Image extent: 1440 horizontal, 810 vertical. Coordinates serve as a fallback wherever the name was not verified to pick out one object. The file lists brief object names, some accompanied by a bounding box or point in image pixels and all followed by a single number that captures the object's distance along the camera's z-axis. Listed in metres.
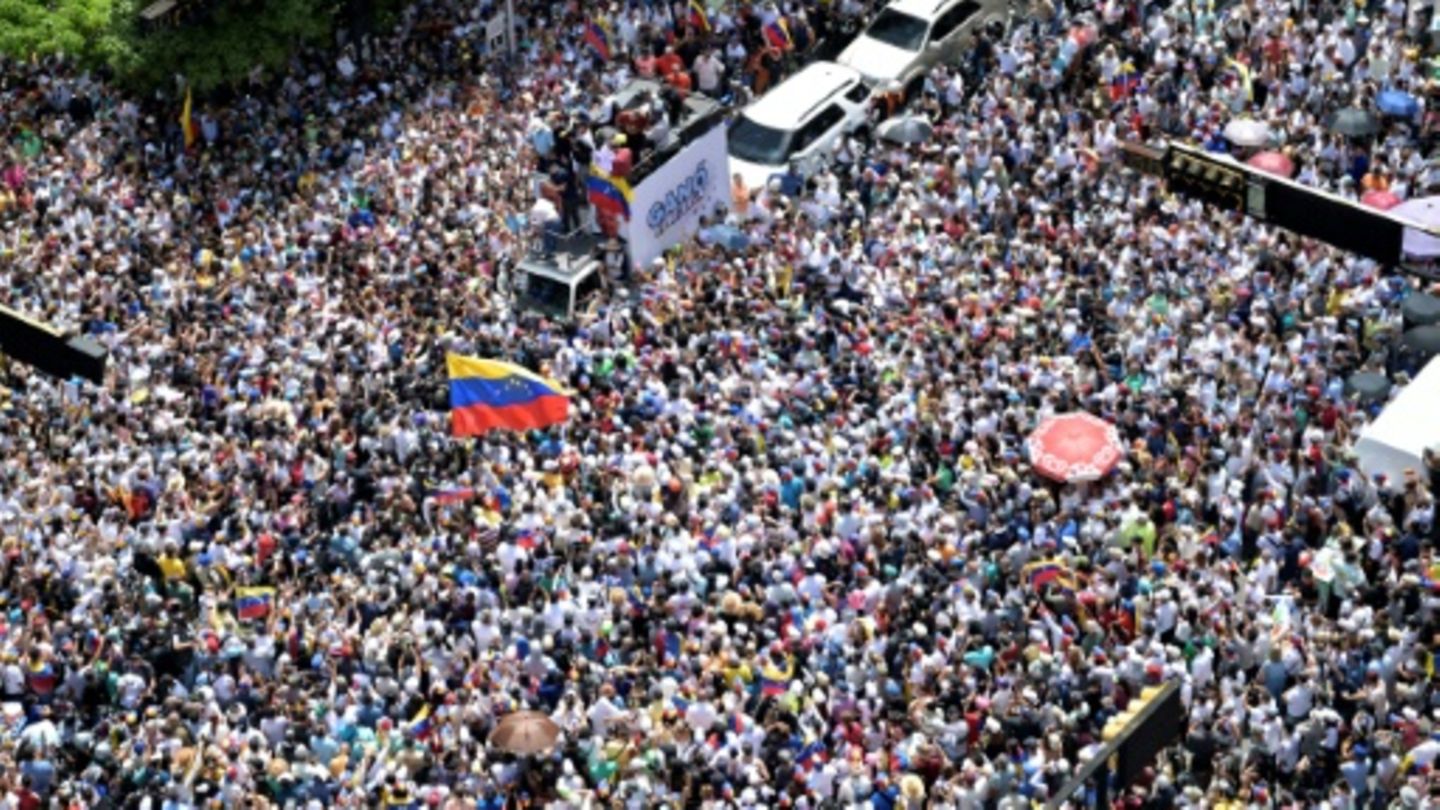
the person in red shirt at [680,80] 49.31
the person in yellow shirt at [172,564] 39.62
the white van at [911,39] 49.34
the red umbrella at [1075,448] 39.02
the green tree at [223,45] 49.44
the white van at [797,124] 47.62
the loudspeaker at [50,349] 33.16
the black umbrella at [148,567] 39.75
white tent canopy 38.47
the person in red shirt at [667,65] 49.62
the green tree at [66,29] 50.31
